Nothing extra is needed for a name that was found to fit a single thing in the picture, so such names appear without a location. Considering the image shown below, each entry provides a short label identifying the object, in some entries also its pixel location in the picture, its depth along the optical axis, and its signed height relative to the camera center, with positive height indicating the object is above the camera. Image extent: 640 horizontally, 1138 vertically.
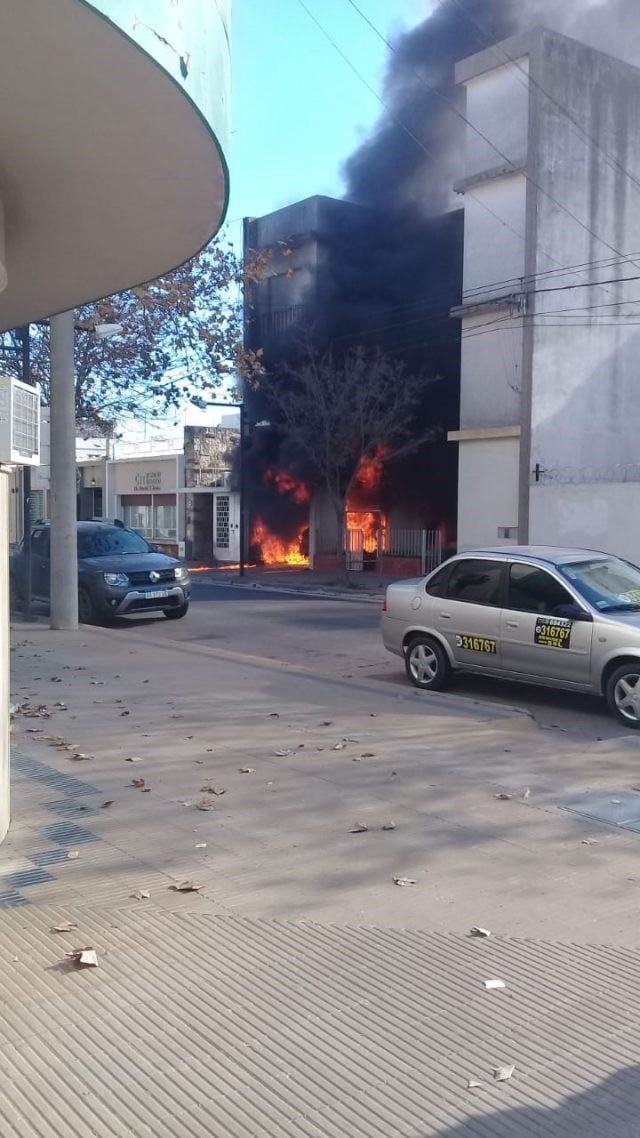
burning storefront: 33.47 +6.19
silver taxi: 8.99 -0.96
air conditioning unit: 4.20 +0.39
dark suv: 16.34 -0.97
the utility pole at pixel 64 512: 14.57 +0.05
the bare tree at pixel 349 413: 30.25 +3.19
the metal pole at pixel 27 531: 15.40 -0.26
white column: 4.47 -0.59
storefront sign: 44.38 +1.57
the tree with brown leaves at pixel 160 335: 14.63 +2.83
